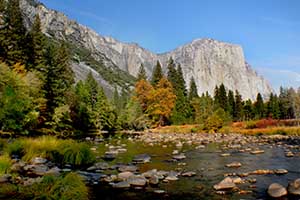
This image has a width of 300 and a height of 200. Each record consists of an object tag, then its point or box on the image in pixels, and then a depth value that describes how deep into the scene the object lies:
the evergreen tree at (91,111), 49.56
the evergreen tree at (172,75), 75.64
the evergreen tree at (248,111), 87.31
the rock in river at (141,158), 19.16
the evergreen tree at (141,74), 75.46
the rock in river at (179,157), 20.26
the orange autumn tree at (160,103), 61.12
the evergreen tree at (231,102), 84.51
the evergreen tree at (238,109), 84.44
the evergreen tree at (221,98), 81.82
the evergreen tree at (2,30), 37.25
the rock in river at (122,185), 12.22
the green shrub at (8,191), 8.43
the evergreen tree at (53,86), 39.06
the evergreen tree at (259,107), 87.06
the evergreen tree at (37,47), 40.83
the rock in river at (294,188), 10.80
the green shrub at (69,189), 8.42
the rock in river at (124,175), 13.56
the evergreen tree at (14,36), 37.72
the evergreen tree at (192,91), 87.00
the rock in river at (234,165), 17.19
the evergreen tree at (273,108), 82.88
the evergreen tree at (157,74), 73.12
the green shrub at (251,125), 50.16
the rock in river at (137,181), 12.41
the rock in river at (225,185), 12.01
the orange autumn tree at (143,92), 65.50
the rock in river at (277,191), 10.73
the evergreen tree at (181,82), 75.71
